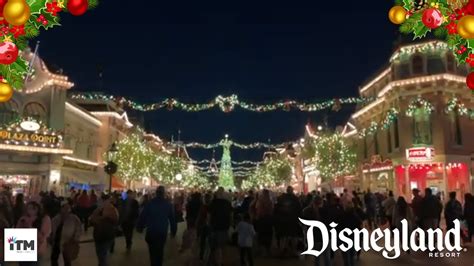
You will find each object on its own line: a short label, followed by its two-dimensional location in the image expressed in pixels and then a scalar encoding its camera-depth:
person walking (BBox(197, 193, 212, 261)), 14.91
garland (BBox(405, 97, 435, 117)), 35.72
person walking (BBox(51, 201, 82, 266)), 10.77
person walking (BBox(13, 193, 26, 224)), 15.11
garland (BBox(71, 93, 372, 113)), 31.19
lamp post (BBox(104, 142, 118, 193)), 27.54
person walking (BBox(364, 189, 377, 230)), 24.62
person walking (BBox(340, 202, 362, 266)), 11.45
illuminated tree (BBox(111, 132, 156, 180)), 53.06
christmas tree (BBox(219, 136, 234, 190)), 99.06
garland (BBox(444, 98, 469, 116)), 31.03
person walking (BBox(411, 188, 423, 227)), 15.66
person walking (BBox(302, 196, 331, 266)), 10.93
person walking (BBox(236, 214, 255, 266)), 13.15
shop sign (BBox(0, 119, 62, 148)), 34.38
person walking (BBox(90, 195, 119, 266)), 11.21
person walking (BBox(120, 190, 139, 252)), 18.23
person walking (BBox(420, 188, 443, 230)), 15.23
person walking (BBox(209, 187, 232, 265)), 12.60
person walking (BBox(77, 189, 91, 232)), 22.44
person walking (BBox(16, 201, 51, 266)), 9.74
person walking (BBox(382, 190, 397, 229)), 19.66
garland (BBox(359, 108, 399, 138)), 37.44
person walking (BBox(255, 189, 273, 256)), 16.23
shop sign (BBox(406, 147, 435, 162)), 36.16
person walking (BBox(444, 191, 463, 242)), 17.43
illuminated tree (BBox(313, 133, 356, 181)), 49.25
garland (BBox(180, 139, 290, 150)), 90.32
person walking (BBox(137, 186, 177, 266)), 11.38
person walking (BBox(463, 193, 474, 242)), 16.95
